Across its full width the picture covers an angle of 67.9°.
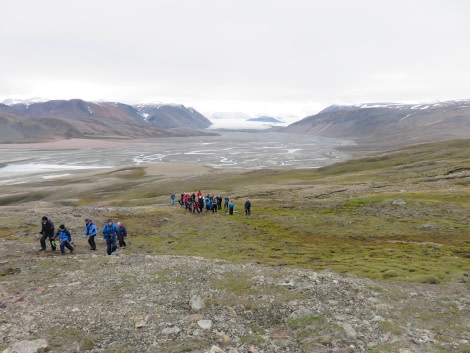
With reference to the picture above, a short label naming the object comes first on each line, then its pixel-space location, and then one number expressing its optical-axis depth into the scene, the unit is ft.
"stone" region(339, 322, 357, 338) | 42.57
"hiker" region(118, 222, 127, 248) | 90.68
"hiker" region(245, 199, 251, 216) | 143.13
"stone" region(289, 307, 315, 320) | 47.41
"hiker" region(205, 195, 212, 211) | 152.25
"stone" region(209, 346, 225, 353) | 38.52
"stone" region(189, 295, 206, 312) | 49.64
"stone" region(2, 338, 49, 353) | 37.96
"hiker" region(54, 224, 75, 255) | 79.53
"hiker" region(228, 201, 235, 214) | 145.43
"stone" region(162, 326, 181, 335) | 42.63
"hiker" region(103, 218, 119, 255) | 82.23
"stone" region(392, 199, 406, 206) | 144.11
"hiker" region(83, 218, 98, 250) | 84.69
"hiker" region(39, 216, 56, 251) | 79.12
